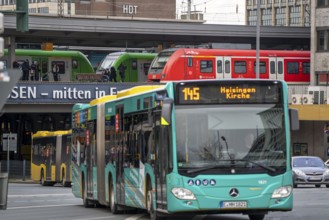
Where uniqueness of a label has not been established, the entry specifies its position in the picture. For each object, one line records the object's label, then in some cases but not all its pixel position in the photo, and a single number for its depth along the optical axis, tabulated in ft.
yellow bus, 166.87
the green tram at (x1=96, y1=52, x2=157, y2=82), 239.71
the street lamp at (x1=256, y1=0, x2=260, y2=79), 168.45
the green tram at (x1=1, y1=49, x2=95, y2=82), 226.17
